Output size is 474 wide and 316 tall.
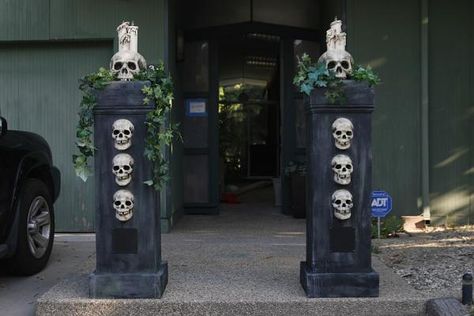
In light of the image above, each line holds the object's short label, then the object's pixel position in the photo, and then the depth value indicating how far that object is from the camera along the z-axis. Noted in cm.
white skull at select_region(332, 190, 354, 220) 445
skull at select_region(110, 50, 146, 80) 454
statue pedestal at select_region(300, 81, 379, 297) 448
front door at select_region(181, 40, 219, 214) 924
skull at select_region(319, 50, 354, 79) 449
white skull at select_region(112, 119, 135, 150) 441
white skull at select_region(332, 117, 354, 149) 443
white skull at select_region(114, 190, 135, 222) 444
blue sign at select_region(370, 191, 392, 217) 688
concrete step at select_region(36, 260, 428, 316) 436
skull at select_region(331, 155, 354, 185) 443
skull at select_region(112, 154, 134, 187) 441
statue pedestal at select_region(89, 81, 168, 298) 447
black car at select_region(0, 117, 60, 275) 511
